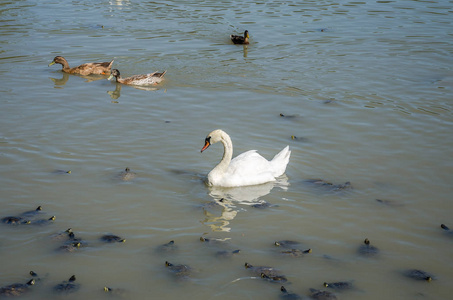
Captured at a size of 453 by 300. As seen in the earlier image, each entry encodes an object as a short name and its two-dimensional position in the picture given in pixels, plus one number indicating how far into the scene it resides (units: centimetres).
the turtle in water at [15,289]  745
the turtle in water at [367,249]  863
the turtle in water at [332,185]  1060
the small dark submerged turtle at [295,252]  847
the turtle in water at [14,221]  916
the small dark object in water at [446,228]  921
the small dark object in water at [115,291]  760
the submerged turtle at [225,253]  848
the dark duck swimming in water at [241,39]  1994
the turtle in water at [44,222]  920
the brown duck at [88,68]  1733
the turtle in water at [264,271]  794
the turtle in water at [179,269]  796
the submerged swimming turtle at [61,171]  1114
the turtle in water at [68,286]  760
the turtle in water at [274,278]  786
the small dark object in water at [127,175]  1094
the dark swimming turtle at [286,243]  875
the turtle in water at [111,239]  880
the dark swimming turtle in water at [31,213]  942
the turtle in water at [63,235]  875
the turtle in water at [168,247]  861
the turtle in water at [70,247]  850
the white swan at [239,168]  1084
